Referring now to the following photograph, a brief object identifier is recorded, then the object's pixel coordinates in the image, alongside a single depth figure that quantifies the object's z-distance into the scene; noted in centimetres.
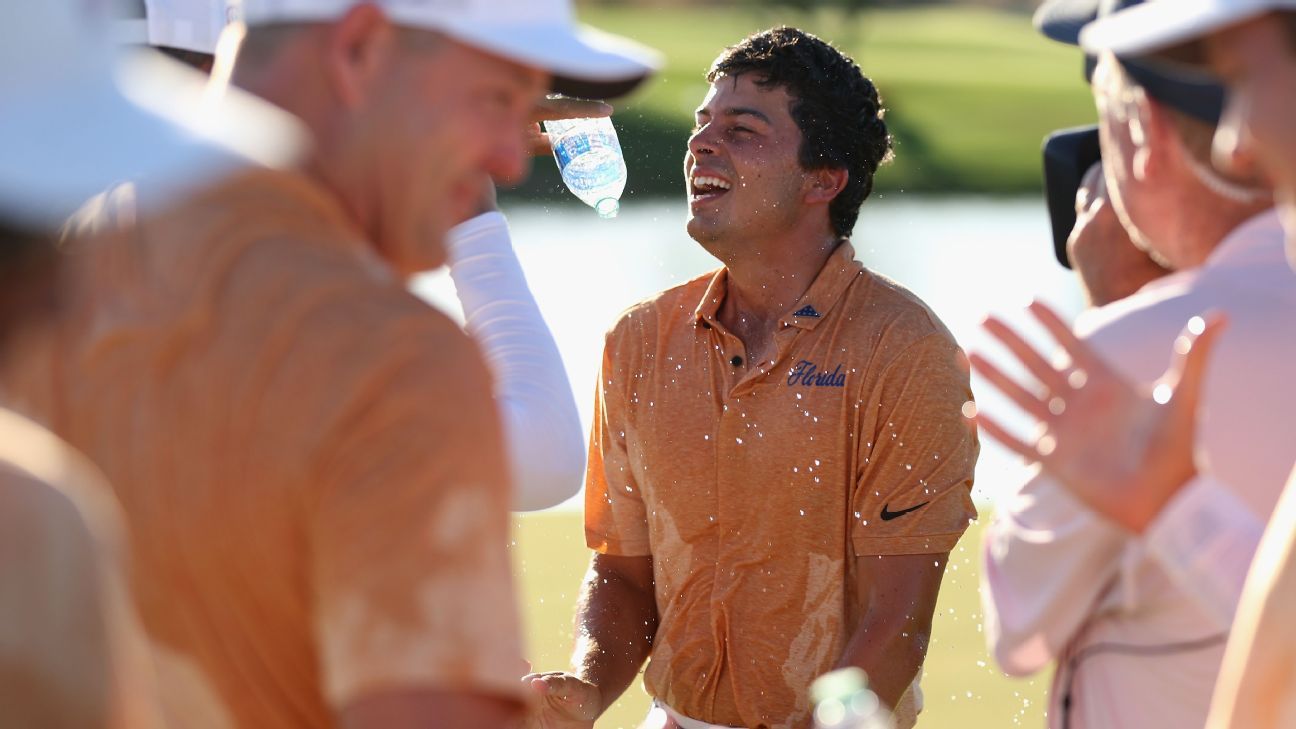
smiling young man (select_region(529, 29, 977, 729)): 1403
